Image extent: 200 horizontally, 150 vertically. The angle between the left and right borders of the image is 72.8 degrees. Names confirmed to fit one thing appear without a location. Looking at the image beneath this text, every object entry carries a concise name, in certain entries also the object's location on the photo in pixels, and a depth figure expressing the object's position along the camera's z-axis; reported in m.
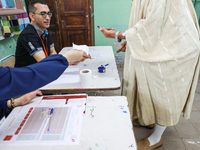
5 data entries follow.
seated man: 1.58
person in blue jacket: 0.60
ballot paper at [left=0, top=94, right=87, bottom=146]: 0.71
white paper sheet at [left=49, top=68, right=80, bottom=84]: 1.28
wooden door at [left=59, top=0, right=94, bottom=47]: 3.31
